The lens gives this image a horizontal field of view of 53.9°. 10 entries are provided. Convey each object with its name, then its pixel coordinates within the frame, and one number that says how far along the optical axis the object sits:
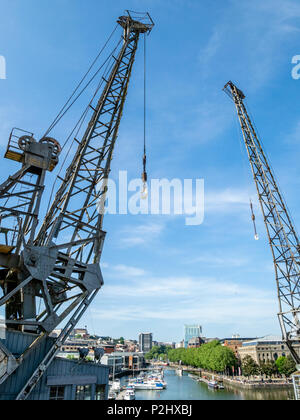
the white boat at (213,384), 75.76
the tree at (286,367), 81.81
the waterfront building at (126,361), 107.44
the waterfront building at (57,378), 13.87
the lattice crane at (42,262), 14.45
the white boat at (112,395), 57.19
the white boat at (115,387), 67.19
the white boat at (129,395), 58.88
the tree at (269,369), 83.31
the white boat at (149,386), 77.68
